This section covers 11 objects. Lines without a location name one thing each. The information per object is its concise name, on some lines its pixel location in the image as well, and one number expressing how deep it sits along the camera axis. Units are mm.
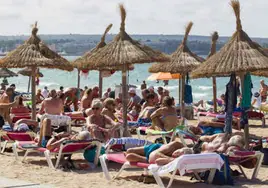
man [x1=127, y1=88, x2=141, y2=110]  16047
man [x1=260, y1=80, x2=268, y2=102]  23694
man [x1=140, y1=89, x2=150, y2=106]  15932
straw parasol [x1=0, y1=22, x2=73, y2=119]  13367
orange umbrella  21797
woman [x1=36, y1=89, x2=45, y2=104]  21897
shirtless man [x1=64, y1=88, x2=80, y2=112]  17312
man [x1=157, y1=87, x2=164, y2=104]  18855
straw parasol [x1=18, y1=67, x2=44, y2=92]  29403
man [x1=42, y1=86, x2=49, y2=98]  25778
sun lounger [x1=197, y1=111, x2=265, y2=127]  15164
